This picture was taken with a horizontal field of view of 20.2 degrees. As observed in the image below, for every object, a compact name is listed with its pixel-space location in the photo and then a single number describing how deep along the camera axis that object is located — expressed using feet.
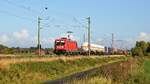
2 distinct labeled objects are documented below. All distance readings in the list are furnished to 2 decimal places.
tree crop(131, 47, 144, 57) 521.24
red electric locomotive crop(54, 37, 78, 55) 278.26
